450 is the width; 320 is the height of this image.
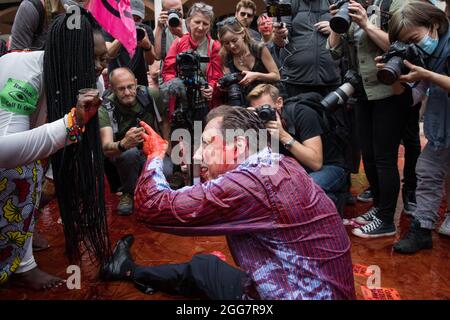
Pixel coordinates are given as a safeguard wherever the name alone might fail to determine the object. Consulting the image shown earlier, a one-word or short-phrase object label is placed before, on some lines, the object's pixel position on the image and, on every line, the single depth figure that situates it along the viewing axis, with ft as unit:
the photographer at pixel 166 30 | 10.49
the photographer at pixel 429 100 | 6.79
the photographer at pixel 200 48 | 9.87
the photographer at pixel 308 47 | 9.25
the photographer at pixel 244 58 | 9.21
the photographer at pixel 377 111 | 7.59
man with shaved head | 9.39
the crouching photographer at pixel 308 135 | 7.46
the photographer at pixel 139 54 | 10.96
